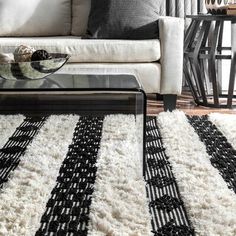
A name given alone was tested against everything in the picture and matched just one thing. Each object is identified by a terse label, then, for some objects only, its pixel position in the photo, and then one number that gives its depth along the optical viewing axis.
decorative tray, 2.15
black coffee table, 1.94
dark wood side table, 3.36
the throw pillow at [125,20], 3.40
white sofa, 3.24
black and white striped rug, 1.58
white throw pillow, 3.69
